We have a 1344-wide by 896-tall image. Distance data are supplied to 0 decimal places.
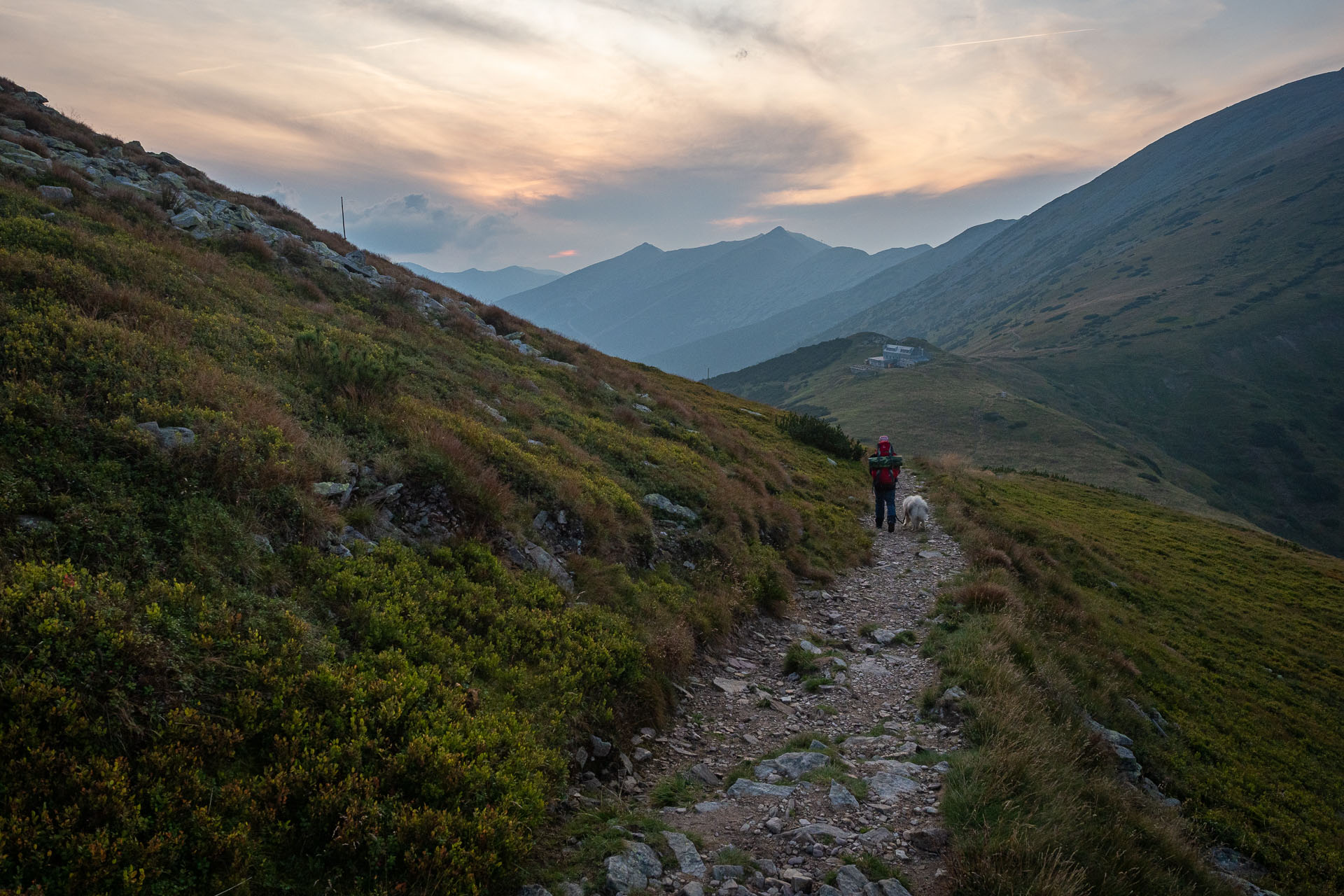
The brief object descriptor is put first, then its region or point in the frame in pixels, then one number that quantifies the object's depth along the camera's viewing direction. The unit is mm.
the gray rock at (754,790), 6875
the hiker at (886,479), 20797
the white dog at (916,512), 21422
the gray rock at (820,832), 6008
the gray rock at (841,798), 6555
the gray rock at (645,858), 5391
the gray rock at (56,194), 15844
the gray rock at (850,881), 5285
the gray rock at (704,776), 7324
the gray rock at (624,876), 5148
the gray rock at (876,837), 5934
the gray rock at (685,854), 5508
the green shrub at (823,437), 33875
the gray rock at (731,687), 9914
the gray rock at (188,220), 19339
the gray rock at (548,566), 10039
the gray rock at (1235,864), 10859
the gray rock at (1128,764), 11078
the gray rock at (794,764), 7391
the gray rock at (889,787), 6684
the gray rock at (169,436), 7219
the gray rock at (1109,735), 11133
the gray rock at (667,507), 14484
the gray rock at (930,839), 5855
